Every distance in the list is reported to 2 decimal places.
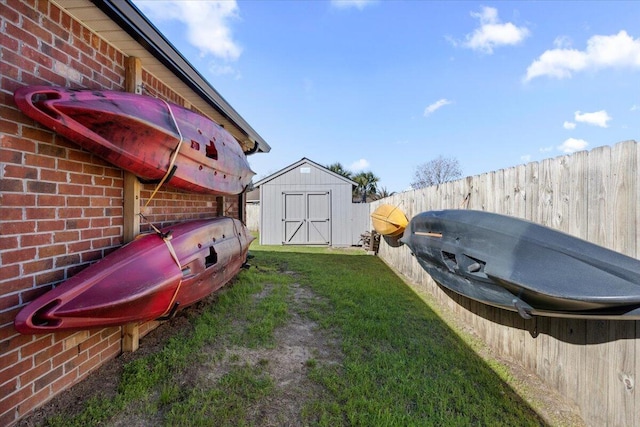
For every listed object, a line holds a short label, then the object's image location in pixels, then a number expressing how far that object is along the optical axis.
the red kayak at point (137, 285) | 1.47
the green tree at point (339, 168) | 23.69
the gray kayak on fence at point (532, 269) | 1.46
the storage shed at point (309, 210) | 10.84
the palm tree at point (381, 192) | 22.37
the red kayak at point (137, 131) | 1.55
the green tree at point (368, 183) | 22.73
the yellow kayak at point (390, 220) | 5.65
